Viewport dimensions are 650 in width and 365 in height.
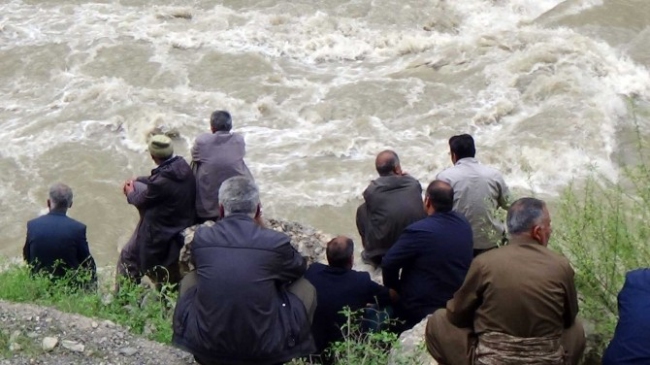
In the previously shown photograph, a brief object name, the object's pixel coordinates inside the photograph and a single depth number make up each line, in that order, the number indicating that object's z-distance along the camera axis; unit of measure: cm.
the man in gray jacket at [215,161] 741
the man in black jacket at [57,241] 684
